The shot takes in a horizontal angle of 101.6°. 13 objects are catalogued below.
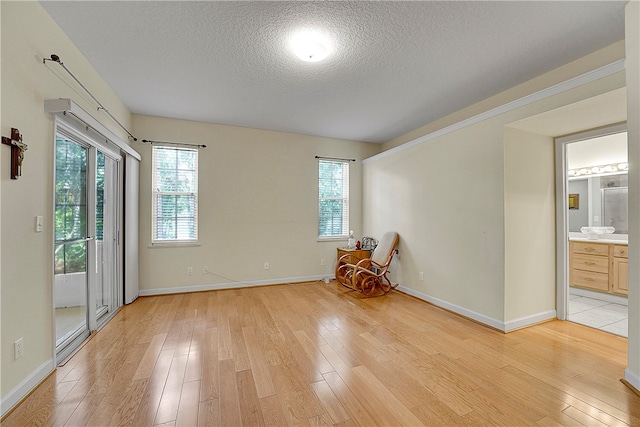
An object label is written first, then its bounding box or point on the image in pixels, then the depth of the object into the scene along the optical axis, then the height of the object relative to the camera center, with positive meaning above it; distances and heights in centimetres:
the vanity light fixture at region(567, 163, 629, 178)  354 +61
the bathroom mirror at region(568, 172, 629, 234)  347 +14
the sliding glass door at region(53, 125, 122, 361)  226 -21
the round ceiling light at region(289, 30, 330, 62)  216 +147
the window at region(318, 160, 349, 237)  505 +31
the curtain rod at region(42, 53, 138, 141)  191 +116
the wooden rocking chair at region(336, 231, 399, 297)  396 -92
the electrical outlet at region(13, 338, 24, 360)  164 -85
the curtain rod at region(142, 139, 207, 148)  390 +110
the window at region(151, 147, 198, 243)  402 +31
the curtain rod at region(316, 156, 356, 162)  496 +108
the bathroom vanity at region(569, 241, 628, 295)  333 -73
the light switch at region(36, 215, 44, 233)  186 -5
